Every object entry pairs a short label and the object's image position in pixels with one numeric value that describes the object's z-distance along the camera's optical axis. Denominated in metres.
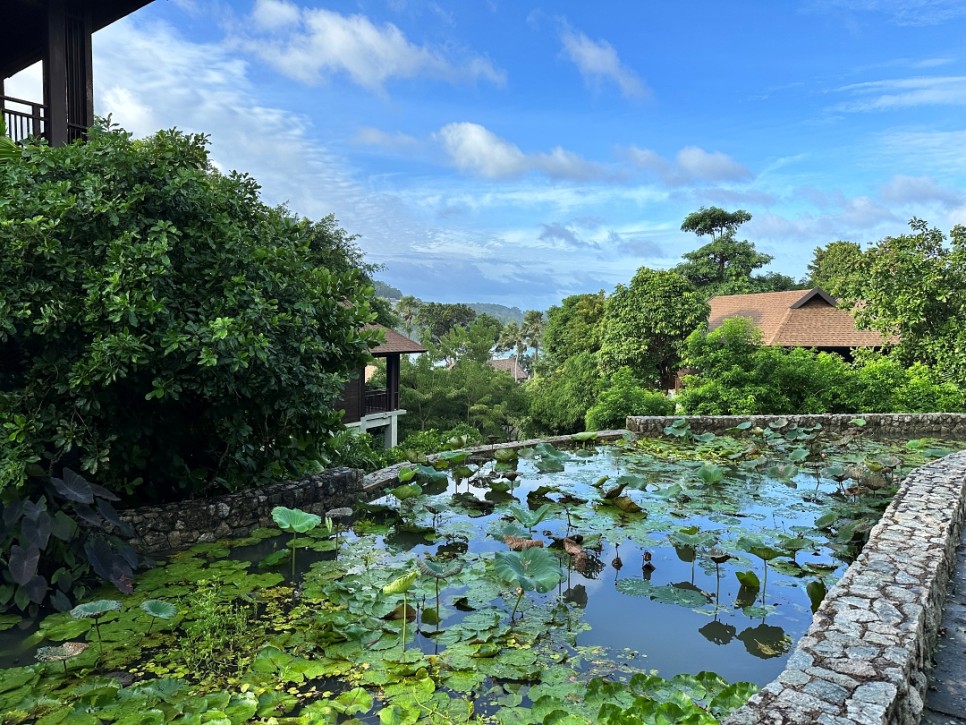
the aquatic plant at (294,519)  4.68
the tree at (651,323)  20.22
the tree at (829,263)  30.62
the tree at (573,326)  25.64
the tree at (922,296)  16.62
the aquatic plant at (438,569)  4.48
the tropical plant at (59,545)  4.21
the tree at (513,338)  60.47
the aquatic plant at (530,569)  4.01
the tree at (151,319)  4.66
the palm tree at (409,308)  58.53
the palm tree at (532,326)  59.78
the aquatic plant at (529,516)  5.33
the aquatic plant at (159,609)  3.71
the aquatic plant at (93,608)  3.56
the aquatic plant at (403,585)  4.09
